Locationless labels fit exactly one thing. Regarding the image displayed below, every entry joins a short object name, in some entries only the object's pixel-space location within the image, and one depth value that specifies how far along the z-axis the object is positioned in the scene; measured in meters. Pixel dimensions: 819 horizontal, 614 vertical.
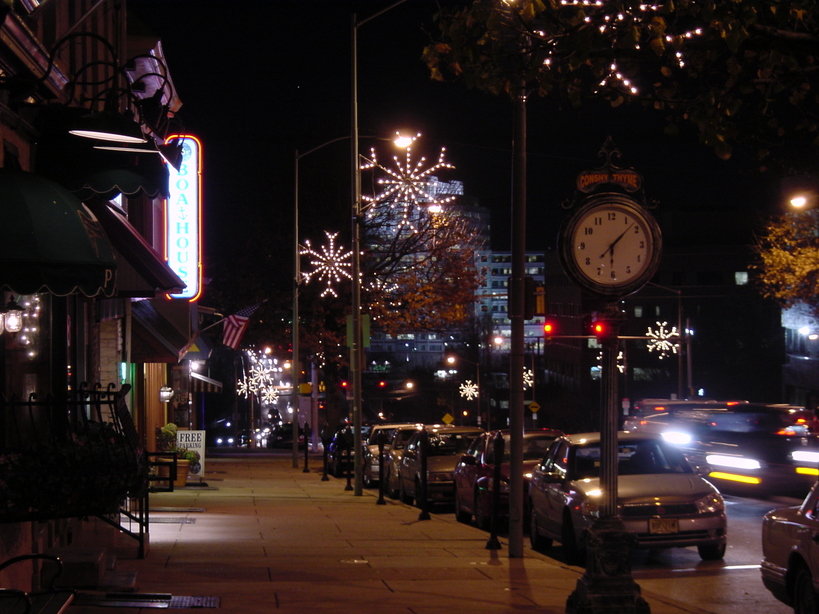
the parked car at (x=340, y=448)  34.19
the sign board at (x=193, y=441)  27.56
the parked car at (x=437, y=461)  22.42
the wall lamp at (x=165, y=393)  28.17
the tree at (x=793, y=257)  38.22
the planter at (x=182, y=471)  26.52
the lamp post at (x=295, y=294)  37.50
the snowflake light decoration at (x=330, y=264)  38.88
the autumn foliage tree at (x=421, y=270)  38.72
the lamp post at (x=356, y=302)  25.39
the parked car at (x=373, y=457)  29.69
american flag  34.64
